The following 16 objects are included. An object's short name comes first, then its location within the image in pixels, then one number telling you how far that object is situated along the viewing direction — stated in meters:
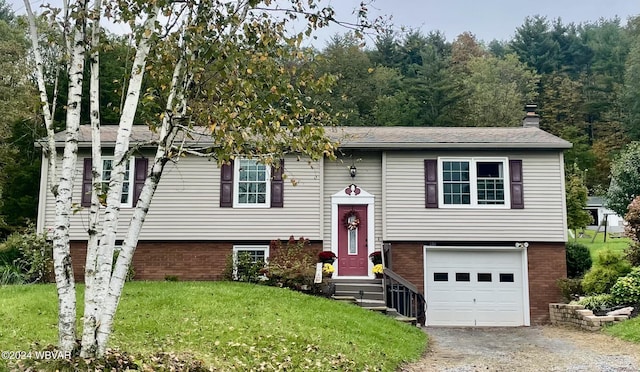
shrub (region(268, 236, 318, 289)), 12.19
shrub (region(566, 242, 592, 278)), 14.66
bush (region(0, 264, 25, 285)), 12.48
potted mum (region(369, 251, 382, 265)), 13.46
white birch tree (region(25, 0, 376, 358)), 5.30
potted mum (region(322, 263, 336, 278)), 12.80
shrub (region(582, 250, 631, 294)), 12.45
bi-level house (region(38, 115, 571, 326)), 13.59
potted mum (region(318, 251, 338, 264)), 13.12
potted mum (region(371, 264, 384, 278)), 13.14
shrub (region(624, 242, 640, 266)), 12.73
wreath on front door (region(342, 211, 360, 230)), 13.86
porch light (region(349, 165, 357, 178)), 13.96
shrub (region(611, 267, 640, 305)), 11.55
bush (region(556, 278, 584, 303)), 13.09
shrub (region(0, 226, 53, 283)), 12.75
